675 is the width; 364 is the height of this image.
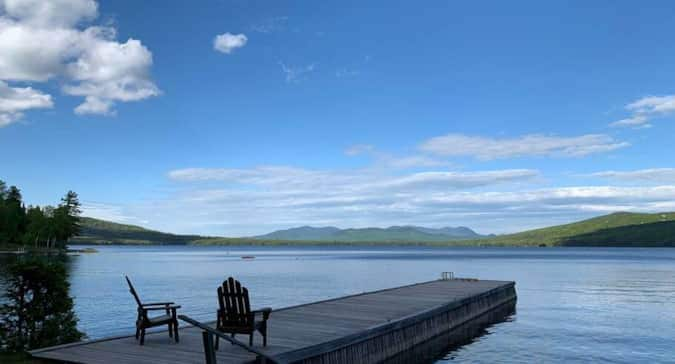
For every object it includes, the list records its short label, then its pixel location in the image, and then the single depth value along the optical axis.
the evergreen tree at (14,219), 125.27
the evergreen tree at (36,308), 14.36
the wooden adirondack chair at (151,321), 13.20
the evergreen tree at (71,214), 134.75
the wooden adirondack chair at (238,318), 13.09
